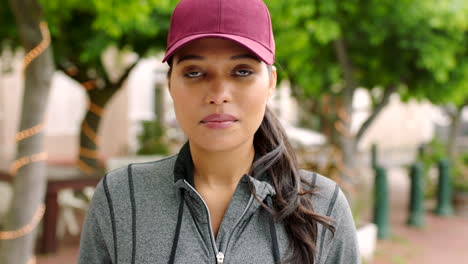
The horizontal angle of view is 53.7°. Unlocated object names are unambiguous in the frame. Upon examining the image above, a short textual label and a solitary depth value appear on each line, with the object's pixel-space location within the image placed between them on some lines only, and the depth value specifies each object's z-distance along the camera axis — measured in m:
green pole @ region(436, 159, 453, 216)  9.37
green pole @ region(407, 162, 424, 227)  8.43
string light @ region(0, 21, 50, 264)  3.56
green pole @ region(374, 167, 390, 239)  7.46
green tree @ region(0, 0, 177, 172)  5.15
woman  1.25
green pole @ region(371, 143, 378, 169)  13.18
